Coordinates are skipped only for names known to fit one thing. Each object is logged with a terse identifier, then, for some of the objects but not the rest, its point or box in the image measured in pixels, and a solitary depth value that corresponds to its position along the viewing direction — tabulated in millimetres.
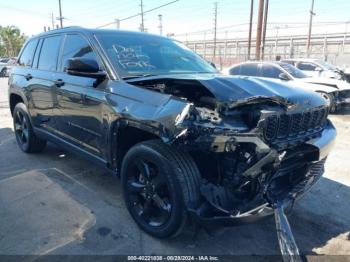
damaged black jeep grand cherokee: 2555
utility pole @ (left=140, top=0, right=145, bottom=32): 49531
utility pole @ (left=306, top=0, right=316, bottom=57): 41953
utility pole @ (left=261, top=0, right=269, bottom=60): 21381
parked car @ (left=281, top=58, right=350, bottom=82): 12773
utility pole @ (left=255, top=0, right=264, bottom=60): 18703
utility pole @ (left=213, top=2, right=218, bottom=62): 62984
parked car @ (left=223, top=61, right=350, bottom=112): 10344
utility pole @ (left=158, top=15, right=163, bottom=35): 73850
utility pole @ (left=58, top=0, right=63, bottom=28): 49219
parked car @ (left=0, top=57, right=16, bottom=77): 29078
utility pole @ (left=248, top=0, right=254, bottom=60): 30775
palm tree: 58094
